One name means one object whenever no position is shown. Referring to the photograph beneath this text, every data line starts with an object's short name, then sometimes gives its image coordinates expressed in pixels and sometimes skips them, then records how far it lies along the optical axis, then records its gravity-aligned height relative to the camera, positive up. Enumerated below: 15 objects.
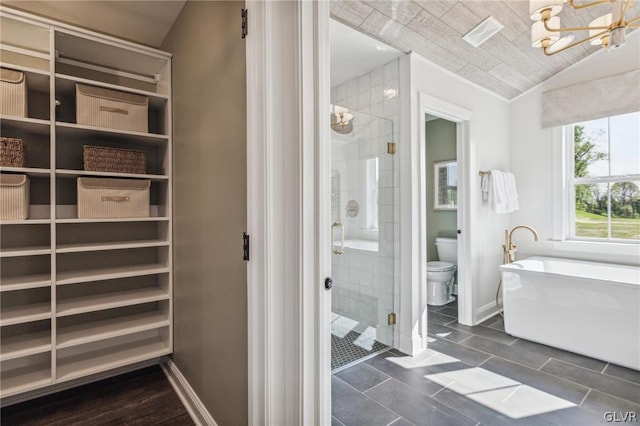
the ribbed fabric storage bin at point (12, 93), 1.69 +0.66
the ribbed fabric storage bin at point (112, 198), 1.93 +0.10
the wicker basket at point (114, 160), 1.99 +0.35
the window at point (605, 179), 3.01 +0.31
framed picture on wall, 4.07 +0.34
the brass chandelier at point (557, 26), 1.70 +1.08
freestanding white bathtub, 2.33 -0.79
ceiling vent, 2.41 +1.40
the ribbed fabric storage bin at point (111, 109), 1.93 +0.67
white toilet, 3.69 -0.75
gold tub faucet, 3.37 -0.38
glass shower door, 2.70 -0.16
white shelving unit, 1.79 -0.16
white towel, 3.26 +0.19
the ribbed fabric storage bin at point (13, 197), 1.68 +0.10
